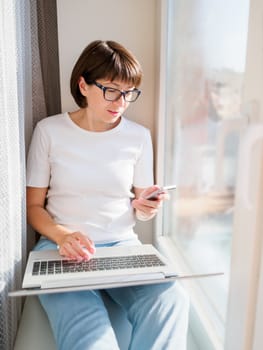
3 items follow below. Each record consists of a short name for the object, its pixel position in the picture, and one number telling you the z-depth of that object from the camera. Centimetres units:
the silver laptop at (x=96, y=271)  74
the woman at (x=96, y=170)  93
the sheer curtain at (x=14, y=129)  75
